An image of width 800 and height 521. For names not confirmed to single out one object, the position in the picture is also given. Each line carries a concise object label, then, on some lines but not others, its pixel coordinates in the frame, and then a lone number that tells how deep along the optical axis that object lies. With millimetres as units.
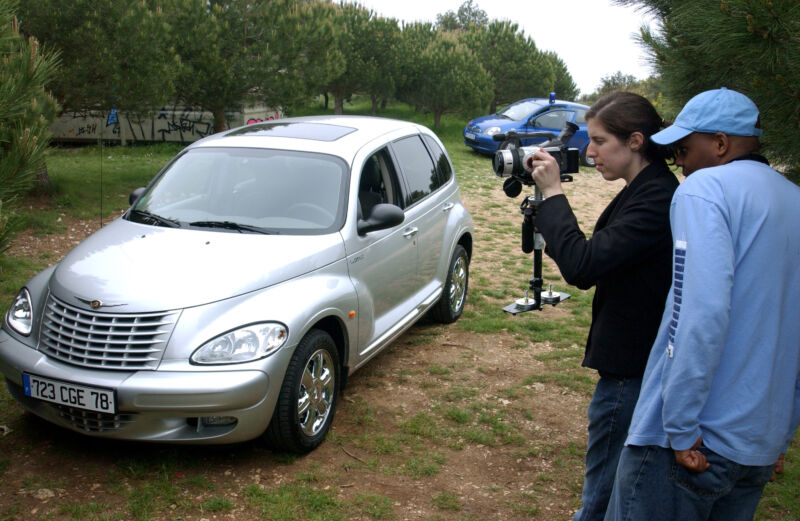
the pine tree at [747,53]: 2904
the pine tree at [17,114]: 3596
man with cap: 2062
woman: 2621
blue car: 17750
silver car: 3947
